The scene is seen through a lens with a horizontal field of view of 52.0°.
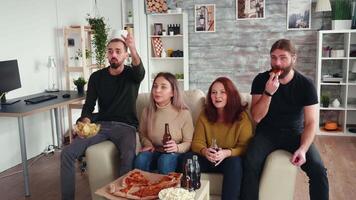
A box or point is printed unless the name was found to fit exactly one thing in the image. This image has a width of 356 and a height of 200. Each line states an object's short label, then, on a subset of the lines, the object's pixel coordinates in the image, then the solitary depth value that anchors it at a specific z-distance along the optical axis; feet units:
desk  10.06
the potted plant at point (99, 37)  14.78
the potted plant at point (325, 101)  16.29
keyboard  11.55
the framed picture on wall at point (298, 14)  17.04
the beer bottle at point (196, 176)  6.59
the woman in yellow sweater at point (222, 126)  8.02
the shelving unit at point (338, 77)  15.71
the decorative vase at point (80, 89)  13.68
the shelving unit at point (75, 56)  14.53
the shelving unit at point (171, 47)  18.63
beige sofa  7.38
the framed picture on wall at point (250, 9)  17.66
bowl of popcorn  5.84
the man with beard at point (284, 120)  7.48
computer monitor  11.35
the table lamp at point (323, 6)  15.80
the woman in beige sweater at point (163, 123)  8.29
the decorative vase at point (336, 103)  16.11
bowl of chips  8.67
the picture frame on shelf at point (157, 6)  18.60
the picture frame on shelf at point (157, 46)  19.16
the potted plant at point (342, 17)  15.69
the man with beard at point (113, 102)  8.79
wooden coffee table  6.36
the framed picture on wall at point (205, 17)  18.29
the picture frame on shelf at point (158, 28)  18.97
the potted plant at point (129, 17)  19.18
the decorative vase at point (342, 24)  15.67
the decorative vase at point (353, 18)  15.40
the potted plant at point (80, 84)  13.65
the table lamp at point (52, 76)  13.88
